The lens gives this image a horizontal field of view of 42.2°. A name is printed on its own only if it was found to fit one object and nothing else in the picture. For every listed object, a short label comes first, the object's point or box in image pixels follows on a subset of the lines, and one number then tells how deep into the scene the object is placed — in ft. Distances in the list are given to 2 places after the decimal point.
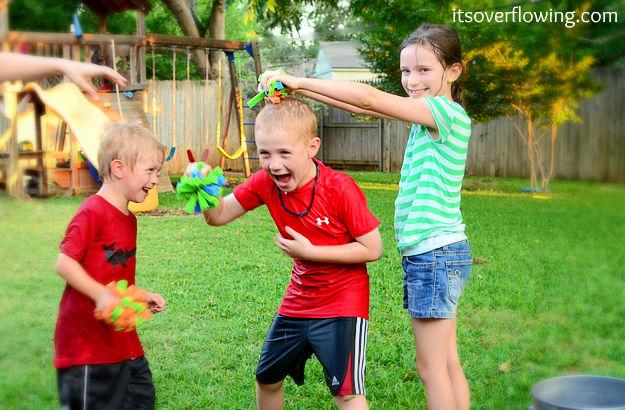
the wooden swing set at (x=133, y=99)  31.76
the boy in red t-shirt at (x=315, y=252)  7.92
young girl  8.17
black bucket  8.21
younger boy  7.21
